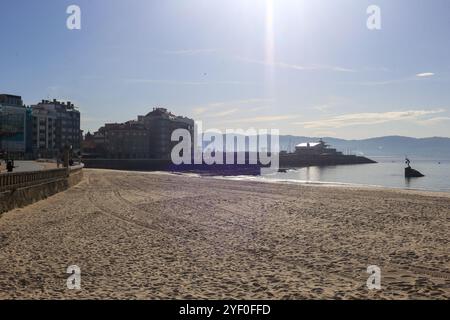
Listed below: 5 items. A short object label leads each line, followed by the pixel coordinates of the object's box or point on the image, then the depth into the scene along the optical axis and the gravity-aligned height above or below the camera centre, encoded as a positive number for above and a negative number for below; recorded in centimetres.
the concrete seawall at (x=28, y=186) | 1980 -161
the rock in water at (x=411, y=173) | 10274 -329
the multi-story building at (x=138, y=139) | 16900 +764
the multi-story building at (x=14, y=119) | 12875 +1162
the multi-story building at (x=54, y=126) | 14762 +1114
